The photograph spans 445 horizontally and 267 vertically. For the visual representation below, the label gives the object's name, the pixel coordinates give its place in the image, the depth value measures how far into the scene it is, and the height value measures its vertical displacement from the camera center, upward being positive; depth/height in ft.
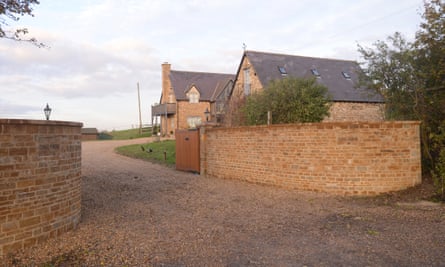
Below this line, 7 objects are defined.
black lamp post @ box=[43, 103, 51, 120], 40.32 +3.29
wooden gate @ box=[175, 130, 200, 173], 46.60 -2.08
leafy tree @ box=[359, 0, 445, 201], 31.76 +5.73
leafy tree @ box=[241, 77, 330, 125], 43.91 +4.31
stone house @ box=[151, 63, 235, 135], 115.85 +13.44
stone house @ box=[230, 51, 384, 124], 76.18 +14.44
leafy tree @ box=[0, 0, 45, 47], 24.22 +9.69
